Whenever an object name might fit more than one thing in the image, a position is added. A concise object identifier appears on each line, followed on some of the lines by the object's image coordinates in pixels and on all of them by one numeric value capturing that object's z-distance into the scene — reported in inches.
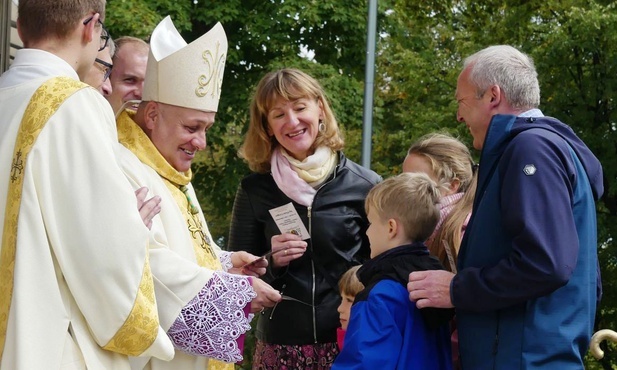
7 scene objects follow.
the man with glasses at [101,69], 159.9
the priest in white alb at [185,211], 147.6
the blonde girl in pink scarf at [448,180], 168.2
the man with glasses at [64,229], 121.7
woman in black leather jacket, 185.3
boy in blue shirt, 145.4
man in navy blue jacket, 134.7
